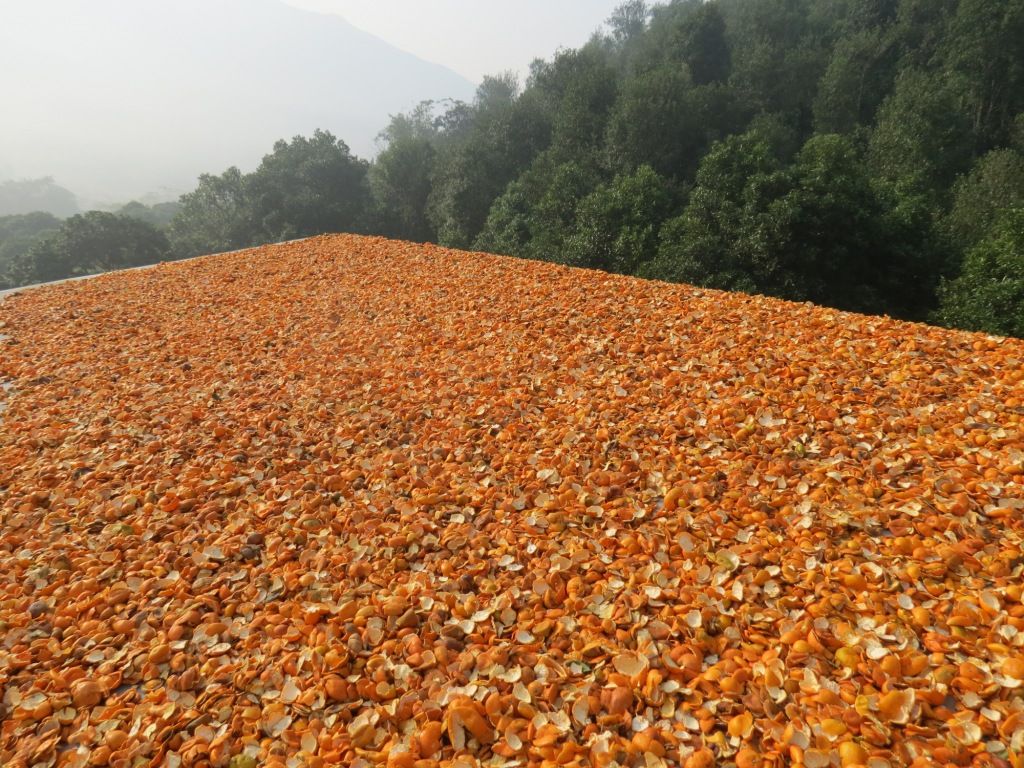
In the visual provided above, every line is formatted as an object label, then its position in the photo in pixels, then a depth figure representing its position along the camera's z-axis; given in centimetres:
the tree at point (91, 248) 2125
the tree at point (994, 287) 861
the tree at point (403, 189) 2534
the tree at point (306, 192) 2420
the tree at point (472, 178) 2284
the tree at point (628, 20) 4859
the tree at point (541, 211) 1630
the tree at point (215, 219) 2462
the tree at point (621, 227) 1316
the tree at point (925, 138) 1798
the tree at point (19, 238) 2100
